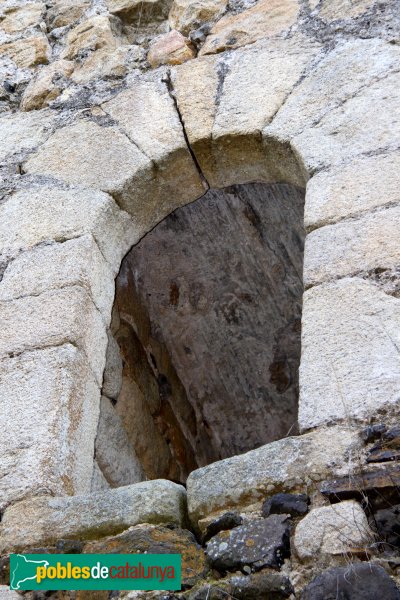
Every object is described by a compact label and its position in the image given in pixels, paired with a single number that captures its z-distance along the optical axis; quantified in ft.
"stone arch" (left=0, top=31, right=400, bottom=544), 20.74
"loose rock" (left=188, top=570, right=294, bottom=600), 18.22
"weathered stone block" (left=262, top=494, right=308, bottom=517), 19.00
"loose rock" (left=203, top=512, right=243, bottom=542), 19.24
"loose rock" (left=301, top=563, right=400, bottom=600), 17.69
